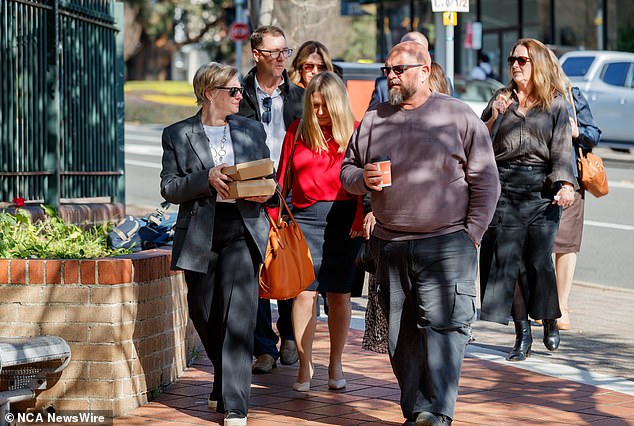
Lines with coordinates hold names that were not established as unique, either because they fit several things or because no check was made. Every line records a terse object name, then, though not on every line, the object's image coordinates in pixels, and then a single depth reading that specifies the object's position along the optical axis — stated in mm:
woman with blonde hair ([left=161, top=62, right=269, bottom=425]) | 12562
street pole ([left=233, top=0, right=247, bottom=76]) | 72437
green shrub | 13570
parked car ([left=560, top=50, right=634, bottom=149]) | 46406
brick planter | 12695
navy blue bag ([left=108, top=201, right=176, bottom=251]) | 15789
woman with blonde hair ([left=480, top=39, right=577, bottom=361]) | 16156
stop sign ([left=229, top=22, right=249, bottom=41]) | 66375
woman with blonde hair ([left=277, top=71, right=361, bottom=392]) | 14156
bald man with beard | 11992
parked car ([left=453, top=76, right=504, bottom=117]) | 51031
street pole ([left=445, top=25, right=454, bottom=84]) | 24653
